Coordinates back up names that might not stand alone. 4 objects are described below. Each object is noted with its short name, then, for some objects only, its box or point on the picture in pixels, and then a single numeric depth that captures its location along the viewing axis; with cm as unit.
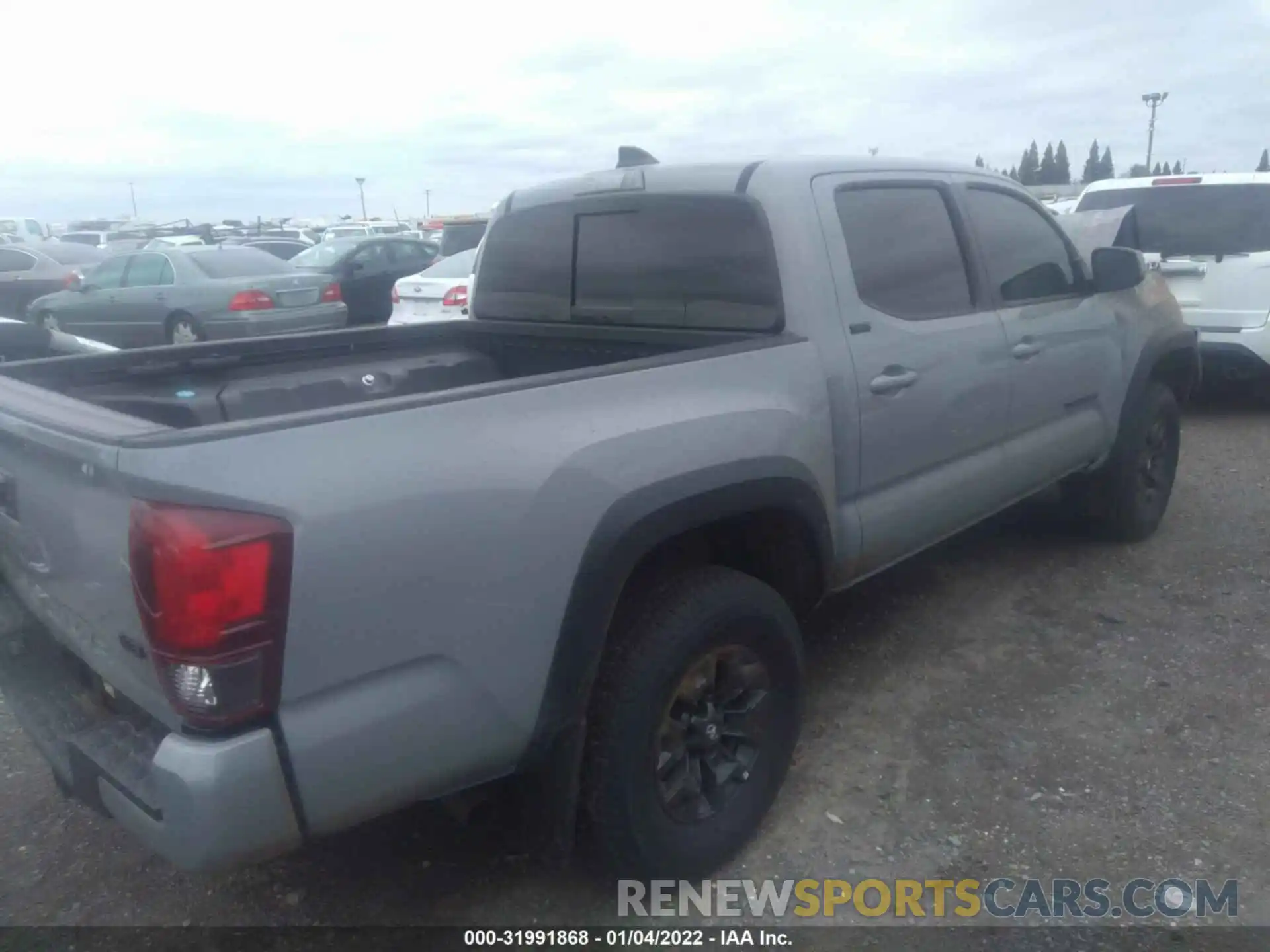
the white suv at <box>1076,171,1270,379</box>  759
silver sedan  1247
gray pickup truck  199
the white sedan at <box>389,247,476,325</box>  1058
